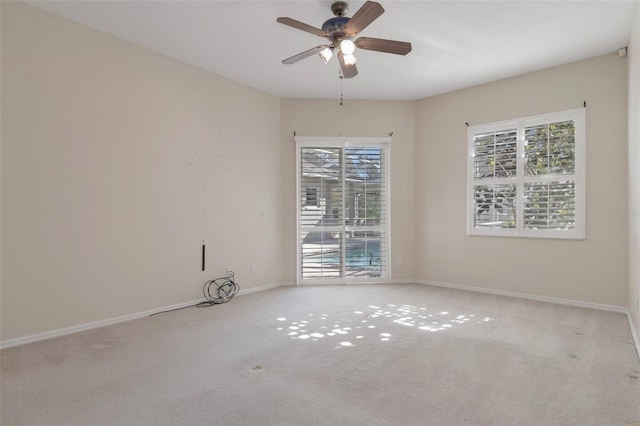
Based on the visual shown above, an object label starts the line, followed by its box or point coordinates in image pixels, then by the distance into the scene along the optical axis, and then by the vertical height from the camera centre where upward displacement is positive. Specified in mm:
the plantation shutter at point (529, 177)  4262 +468
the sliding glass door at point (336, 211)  5523 +26
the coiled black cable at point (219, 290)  4475 -1017
